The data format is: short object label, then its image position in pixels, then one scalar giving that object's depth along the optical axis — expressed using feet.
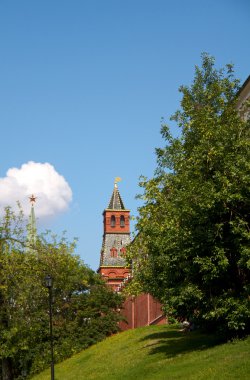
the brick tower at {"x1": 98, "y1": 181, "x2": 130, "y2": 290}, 304.91
